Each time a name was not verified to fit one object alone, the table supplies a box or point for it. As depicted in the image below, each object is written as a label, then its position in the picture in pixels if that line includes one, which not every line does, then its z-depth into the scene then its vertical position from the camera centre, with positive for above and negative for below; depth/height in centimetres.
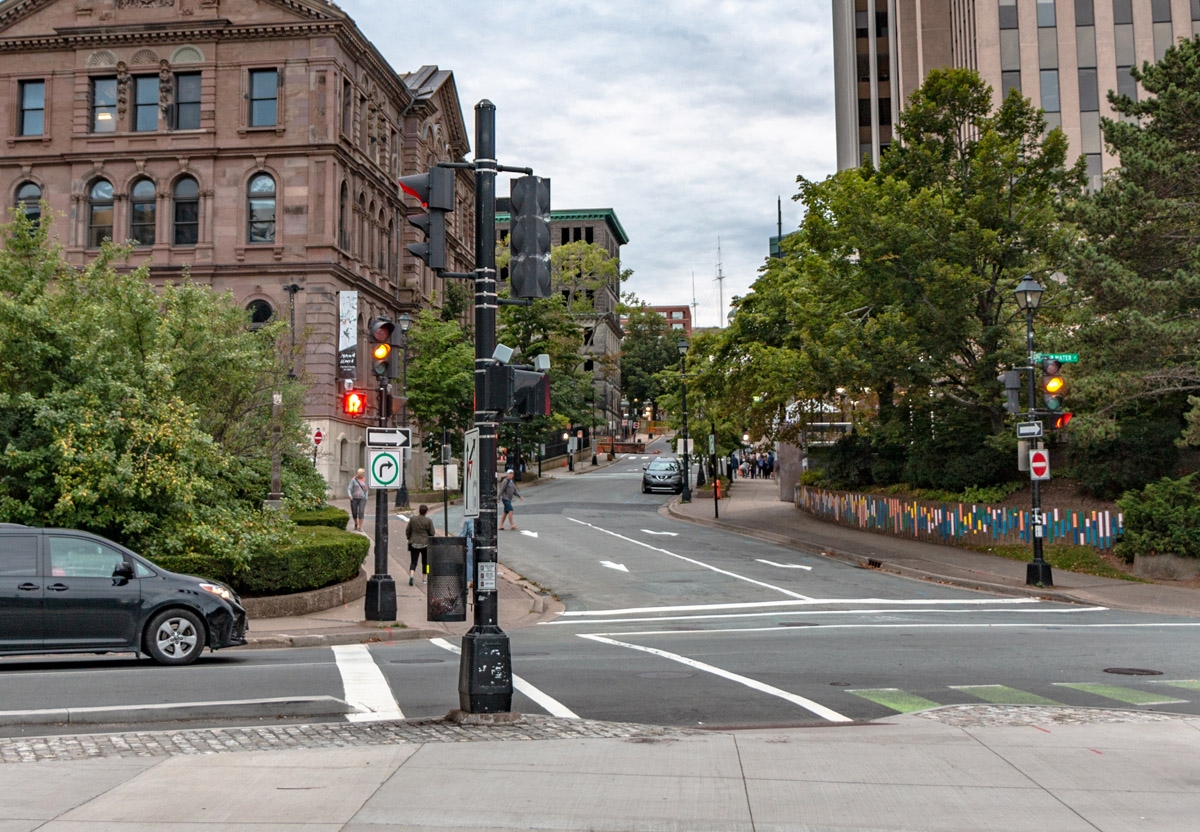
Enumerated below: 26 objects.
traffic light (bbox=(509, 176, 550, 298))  953 +198
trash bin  997 -101
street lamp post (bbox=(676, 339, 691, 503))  4719 +143
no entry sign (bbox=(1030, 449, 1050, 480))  2373 -13
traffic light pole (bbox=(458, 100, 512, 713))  915 -32
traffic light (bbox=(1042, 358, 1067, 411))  2252 +158
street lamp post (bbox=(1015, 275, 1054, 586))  2317 +93
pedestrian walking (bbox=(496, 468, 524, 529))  3453 -93
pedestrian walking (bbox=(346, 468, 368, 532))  3350 -97
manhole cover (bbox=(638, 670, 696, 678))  1232 -237
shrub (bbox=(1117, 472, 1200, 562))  2303 -127
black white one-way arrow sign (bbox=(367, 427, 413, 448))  1852 +51
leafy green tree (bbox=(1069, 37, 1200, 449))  2320 +429
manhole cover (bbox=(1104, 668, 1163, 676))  1246 -241
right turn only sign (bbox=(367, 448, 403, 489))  1809 -4
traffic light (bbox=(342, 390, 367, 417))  1883 +111
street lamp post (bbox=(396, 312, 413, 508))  2331 +294
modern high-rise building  5075 +1913
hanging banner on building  4816 +605
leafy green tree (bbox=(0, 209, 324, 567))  1759 +75
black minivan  1282 -156
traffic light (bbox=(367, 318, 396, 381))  1798 +199
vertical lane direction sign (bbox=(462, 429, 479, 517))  976 -8
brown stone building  4825 +1454
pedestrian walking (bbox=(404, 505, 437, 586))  2225 -133
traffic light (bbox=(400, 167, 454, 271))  976 +229
